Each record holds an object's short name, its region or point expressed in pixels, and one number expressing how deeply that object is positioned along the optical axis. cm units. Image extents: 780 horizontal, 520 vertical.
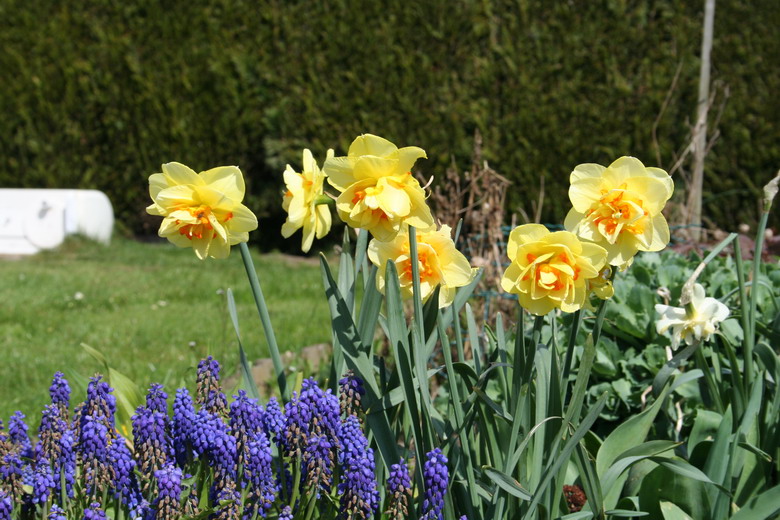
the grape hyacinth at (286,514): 214
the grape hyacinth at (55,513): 215
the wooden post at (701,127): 470
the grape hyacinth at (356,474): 215
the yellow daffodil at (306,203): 217
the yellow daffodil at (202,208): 216
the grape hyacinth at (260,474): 218
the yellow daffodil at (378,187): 211
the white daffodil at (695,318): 225
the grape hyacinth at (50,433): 221
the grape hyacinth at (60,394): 225
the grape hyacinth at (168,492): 214
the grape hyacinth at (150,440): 219
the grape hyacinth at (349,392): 221
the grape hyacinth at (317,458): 217
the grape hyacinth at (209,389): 226
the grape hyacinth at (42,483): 219
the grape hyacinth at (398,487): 213
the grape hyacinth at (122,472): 219
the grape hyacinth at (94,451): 218
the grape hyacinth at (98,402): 221
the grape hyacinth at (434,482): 214
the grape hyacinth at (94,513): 214
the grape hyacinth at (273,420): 222
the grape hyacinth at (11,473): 220
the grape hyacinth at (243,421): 220
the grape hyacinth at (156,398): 221
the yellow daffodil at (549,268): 212
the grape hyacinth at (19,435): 228
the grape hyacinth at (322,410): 218
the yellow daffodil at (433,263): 220
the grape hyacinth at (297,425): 218
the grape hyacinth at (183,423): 221
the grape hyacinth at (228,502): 216
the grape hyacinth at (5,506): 217
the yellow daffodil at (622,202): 214
